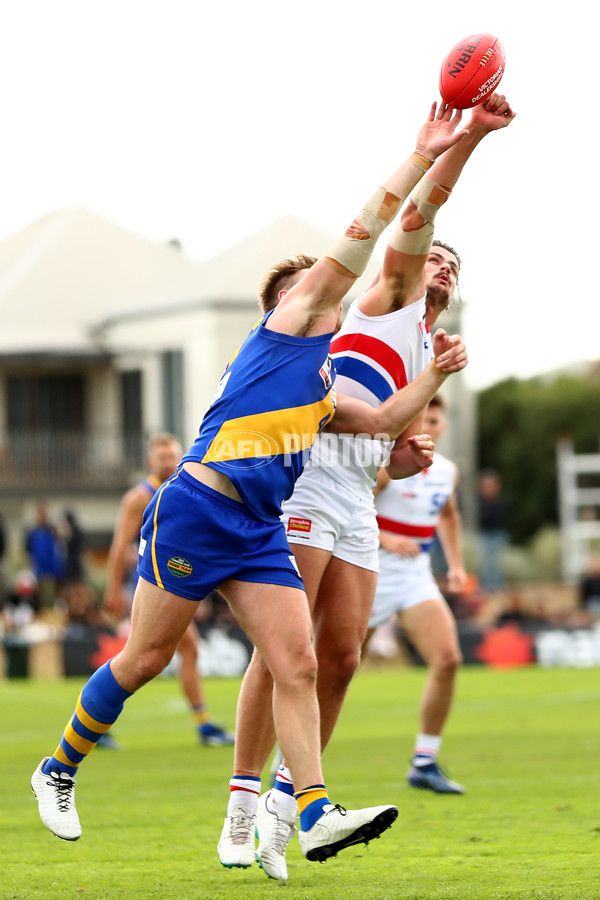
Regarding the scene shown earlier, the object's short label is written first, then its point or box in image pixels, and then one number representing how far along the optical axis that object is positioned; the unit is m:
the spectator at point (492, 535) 47.62
